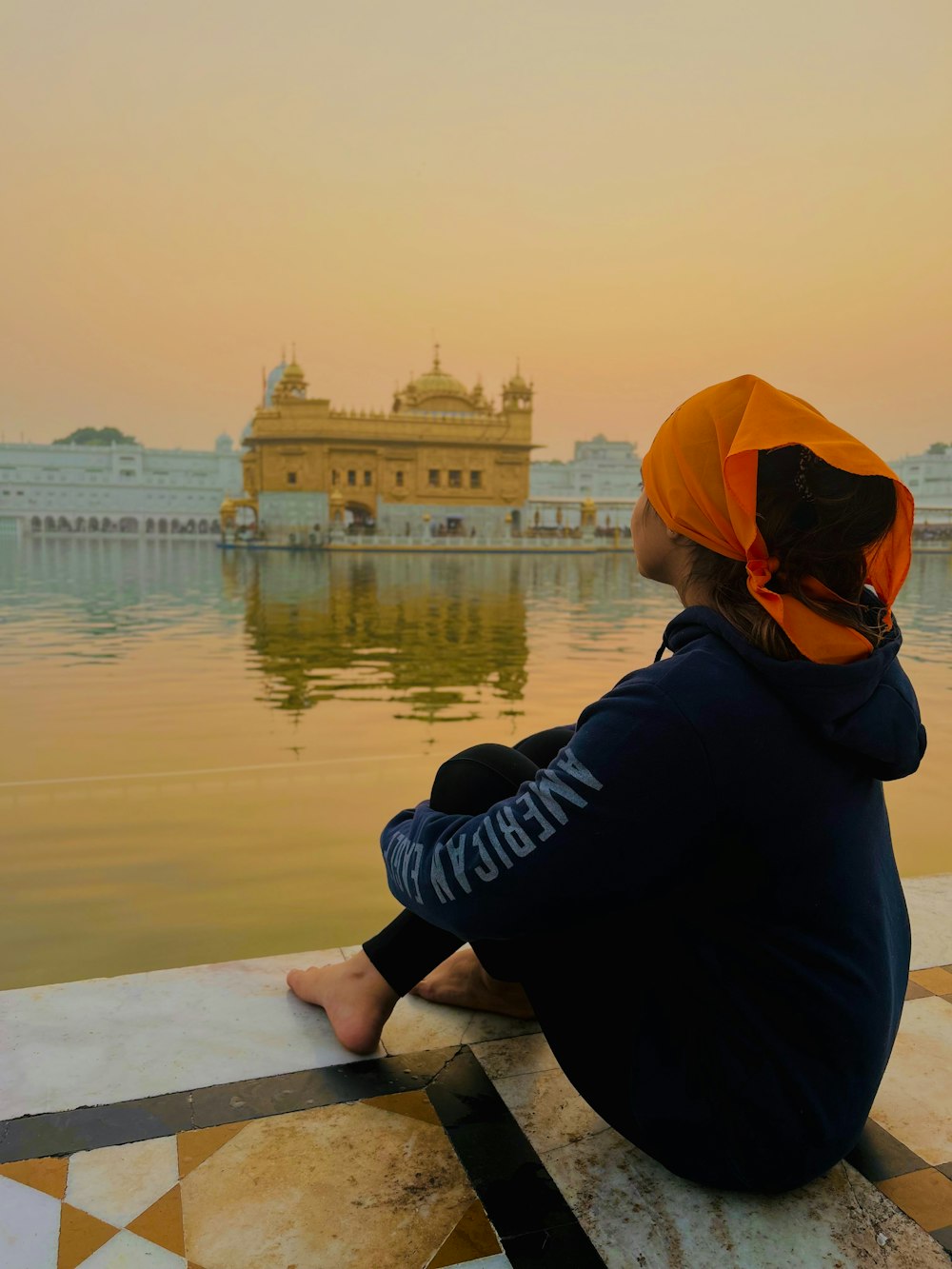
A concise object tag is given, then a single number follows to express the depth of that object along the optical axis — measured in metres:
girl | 0.79
